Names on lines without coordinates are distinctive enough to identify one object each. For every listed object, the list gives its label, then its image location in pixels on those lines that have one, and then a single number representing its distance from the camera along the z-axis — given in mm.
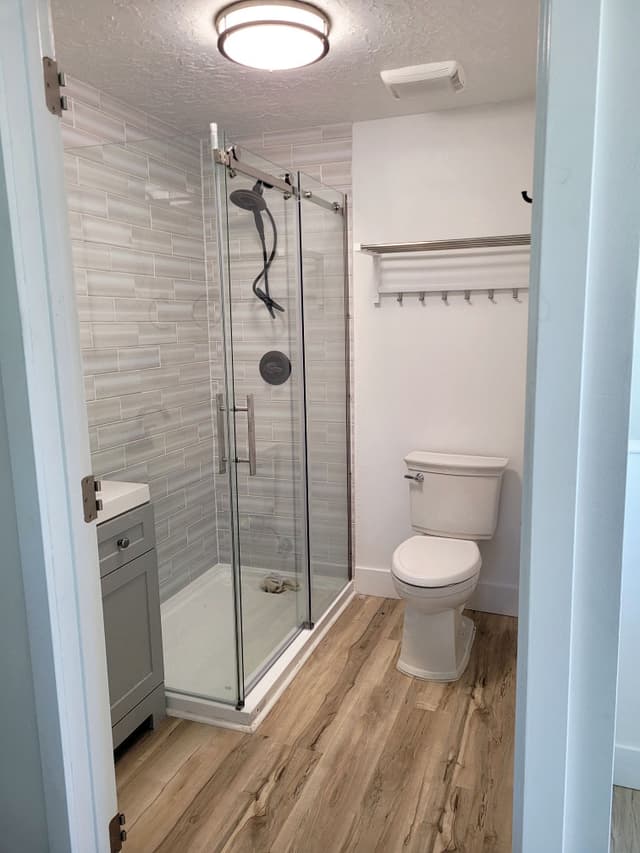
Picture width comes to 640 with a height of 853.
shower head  2327
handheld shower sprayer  2367
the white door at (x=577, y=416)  883
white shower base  2383
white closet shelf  2900
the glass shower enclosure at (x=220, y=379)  2436
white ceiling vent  2275
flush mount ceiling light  1958
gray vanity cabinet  2035
